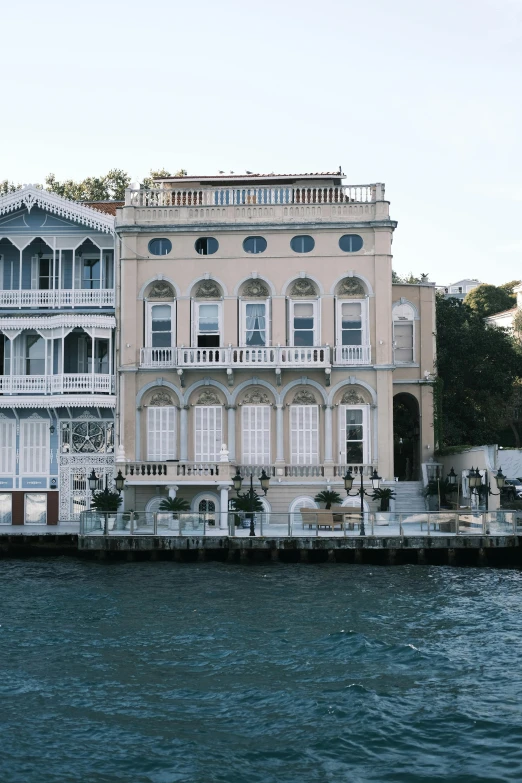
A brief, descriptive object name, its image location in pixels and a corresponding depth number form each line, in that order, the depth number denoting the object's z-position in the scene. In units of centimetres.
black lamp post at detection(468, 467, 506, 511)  3170
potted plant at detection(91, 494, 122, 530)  3328
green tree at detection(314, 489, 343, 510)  3425
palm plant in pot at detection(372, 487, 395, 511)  3425
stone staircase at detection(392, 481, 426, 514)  3688
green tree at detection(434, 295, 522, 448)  4772
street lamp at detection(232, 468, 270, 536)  3186
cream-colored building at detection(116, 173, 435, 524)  3597
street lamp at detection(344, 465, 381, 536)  3095
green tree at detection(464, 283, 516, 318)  8250
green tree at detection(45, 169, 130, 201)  5247
